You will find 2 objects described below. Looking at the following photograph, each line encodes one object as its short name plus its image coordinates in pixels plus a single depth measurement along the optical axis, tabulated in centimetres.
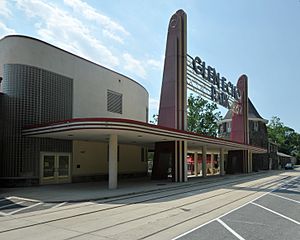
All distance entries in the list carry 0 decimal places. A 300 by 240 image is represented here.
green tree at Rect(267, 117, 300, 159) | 9644
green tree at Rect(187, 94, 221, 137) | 6550
